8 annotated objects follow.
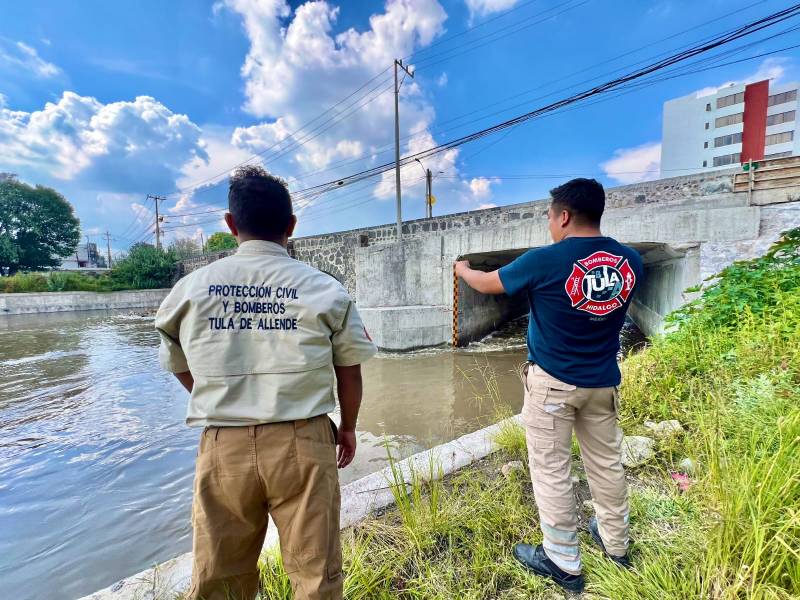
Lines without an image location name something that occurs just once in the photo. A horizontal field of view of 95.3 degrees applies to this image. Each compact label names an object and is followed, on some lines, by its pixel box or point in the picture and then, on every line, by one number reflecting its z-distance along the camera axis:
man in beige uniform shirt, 1.13
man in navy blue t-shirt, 1.49
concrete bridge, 5.76
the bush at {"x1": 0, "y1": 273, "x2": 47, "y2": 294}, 22.09
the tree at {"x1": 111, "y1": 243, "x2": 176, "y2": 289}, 26.41
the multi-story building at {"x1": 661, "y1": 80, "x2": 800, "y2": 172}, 31.62
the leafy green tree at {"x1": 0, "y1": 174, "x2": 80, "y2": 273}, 28.58
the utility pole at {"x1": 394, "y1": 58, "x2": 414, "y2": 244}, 11.87
